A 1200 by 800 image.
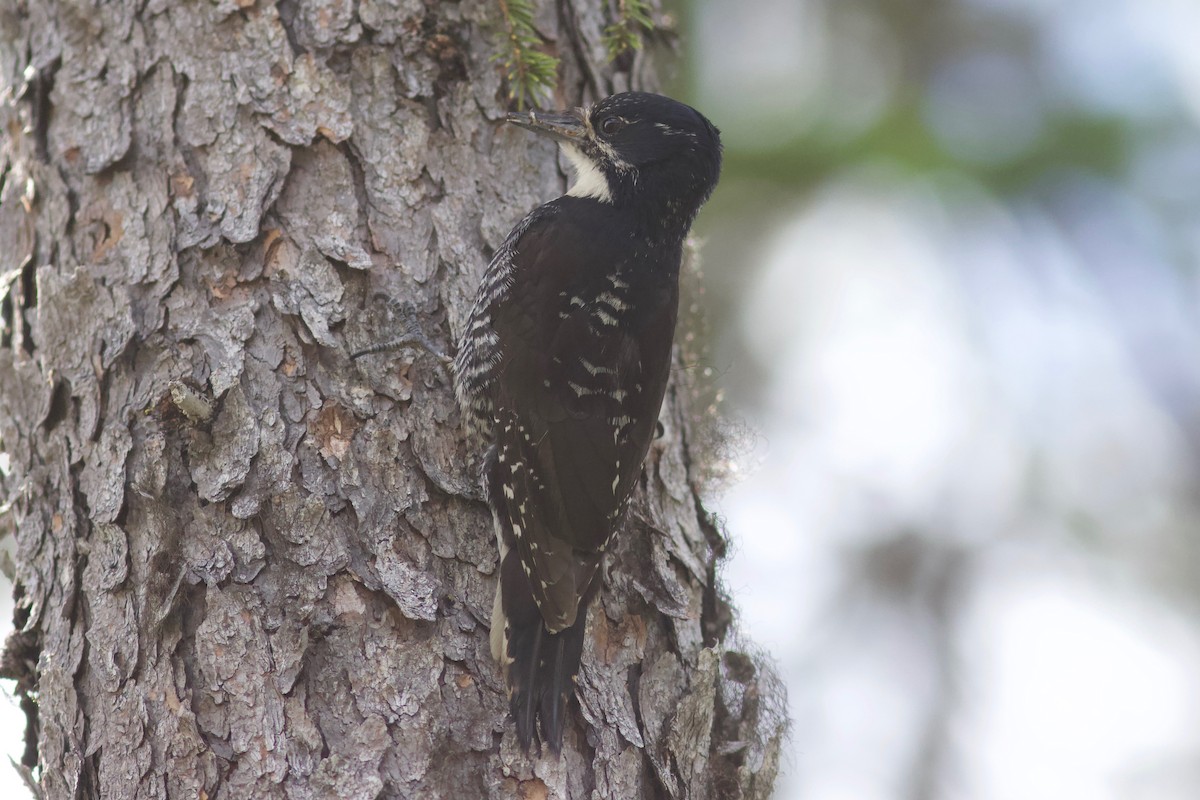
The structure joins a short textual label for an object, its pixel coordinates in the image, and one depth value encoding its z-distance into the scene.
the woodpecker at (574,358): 5.06
